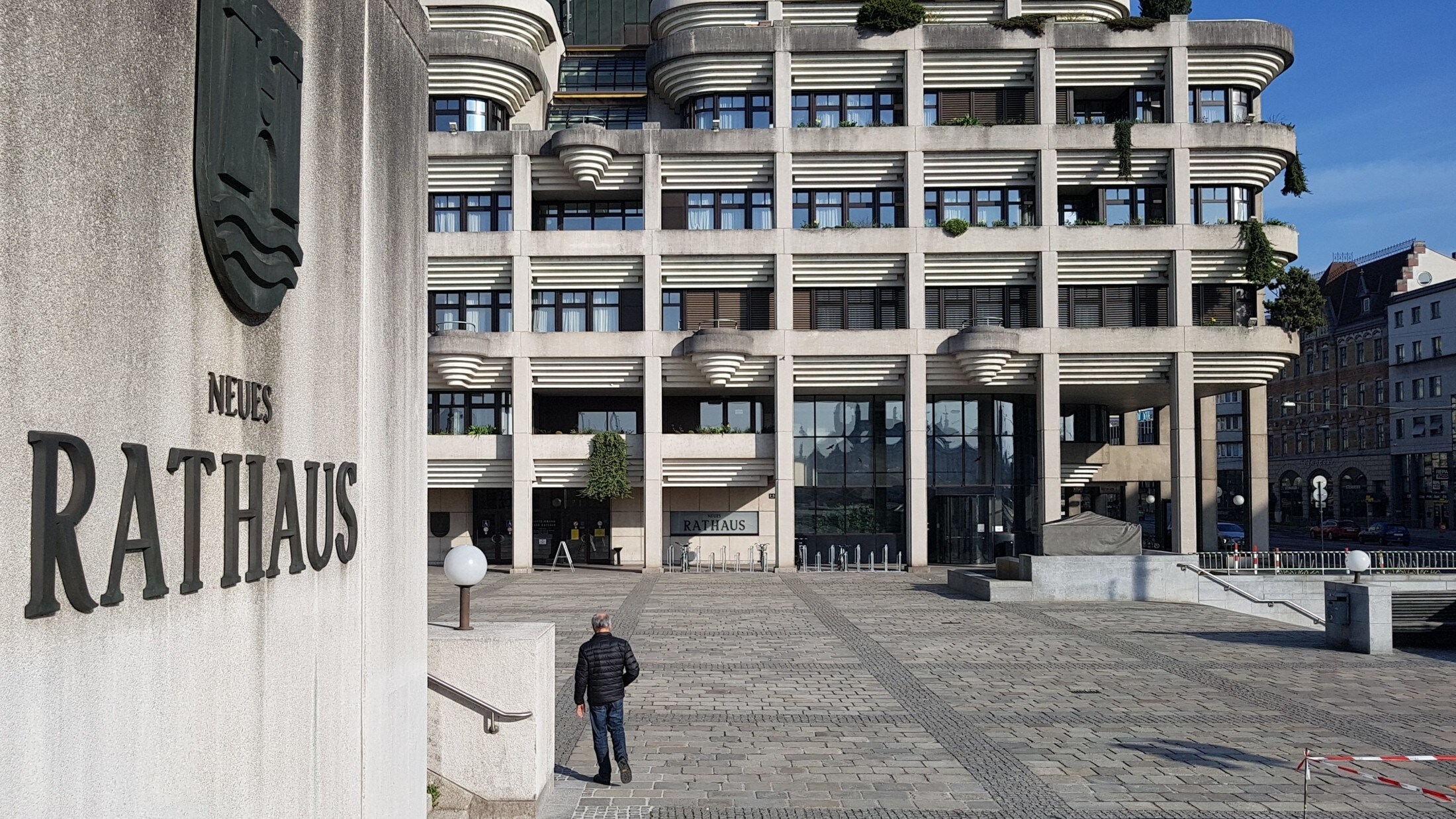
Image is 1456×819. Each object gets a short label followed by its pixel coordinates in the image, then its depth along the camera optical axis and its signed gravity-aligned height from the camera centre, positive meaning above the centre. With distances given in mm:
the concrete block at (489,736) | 10094 -2358
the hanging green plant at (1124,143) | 37312 +10651
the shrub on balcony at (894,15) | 38219 +15236
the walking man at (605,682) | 11008 -2105
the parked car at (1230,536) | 49359 -3341
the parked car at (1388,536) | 59188 -3776
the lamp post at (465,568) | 10281 -928
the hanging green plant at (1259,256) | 37531 +6953
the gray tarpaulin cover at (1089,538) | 28312 -1815
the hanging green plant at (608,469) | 37750 -82
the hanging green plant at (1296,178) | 39656 +10081
